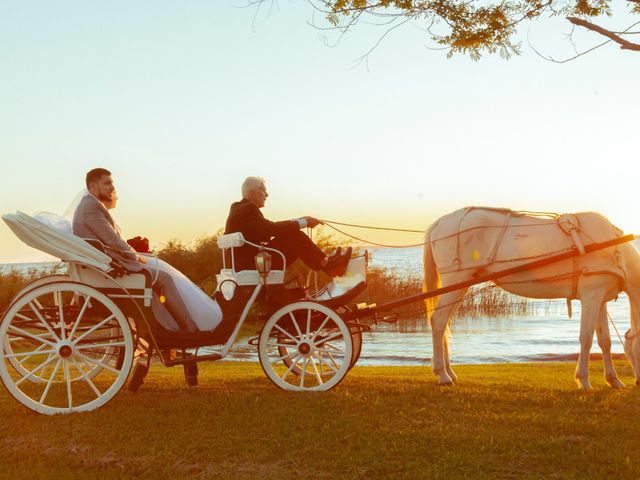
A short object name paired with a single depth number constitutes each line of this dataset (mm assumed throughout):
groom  7047
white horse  8461
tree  10641
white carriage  6738
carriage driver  7562
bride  7348
